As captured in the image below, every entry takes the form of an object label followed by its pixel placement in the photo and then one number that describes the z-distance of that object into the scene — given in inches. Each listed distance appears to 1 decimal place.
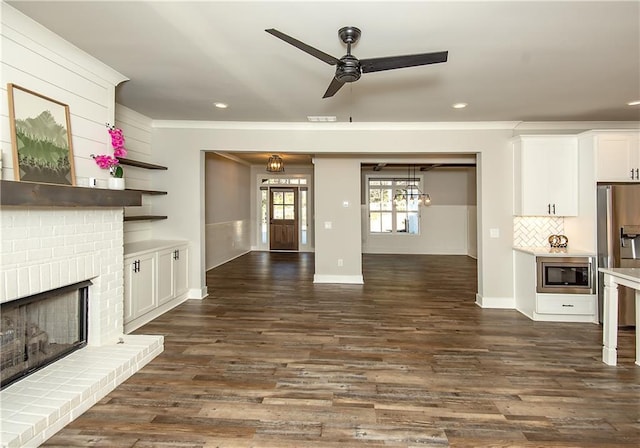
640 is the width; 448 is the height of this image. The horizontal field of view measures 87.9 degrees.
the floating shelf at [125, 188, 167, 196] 182.6
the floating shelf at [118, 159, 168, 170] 166.6
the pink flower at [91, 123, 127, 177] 121.4
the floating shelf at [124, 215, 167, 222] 171.5
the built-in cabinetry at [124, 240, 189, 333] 147.8
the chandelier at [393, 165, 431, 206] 410.9
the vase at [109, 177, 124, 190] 123.6
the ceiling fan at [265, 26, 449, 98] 82.6
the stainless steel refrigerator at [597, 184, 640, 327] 153.4
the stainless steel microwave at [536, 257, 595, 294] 164.4
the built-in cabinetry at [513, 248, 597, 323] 164.7
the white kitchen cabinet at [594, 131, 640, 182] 163.0
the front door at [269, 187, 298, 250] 428.5
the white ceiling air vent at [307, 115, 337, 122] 177.8
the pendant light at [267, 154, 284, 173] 319.3
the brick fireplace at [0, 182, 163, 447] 81.7
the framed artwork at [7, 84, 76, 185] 90.1
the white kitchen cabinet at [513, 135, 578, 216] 177.2
